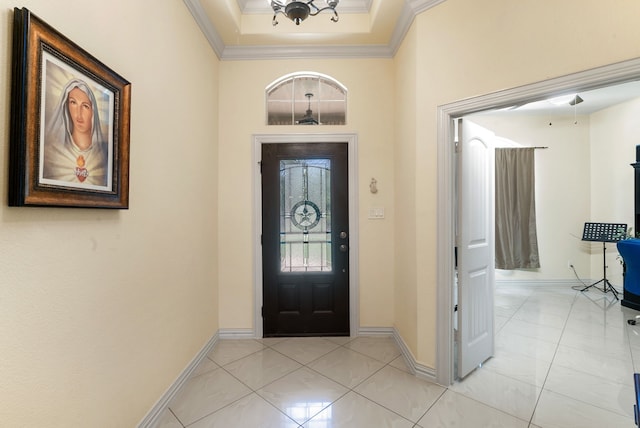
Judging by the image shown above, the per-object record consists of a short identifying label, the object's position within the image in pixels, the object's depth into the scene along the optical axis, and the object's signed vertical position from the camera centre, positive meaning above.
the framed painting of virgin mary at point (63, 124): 0.91 +0.39
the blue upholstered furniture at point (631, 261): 2.93 -0.50
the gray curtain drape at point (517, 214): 4.62 +0.06
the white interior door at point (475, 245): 2.10 -0.23
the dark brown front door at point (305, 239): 2.86 -0.23
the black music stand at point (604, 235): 4.00 -0.27
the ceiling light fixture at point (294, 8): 1.72 +1.37
